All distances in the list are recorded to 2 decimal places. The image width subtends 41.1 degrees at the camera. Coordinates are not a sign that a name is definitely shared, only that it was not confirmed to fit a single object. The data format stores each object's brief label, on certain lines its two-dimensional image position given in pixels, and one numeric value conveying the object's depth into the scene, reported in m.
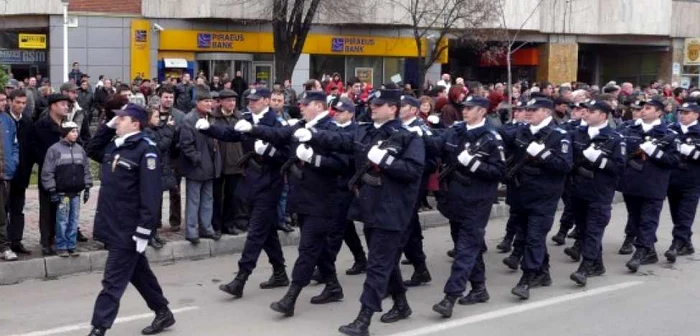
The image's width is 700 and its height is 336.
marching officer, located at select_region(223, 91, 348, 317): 8.23
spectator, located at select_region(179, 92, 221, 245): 10.73
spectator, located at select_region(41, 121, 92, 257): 9.69
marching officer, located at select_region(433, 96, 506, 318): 8.46
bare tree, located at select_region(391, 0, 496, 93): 28.59
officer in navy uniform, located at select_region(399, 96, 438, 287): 8.27
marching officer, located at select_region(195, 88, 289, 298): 8.78
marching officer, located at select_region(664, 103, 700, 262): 11.11
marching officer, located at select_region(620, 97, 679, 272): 10.59
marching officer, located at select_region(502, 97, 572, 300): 9.14
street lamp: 22.50
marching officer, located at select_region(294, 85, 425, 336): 7.65
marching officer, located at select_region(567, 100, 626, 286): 9.88
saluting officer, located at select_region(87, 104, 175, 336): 7.14
